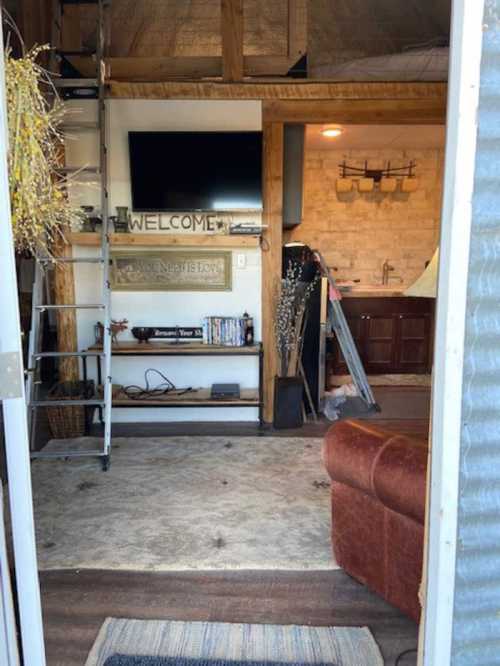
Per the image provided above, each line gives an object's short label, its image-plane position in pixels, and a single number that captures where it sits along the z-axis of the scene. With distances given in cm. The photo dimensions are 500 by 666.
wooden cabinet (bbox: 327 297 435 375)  578
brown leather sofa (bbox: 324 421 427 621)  180
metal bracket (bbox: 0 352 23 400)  117
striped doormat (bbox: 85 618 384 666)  174
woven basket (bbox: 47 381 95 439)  398
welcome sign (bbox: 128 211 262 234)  418
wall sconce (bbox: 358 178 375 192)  638
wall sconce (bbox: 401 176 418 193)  640
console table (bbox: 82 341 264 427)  402
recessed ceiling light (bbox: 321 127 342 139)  521
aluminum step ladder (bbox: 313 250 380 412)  468
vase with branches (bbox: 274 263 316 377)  419
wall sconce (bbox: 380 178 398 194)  639
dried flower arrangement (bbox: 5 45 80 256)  163
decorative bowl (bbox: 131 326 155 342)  424
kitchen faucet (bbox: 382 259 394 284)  673
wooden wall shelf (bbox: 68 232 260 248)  408
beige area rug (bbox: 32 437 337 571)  237
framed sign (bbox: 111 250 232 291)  425
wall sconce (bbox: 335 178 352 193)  640
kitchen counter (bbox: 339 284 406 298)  580
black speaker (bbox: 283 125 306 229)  443
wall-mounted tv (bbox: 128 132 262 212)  405
